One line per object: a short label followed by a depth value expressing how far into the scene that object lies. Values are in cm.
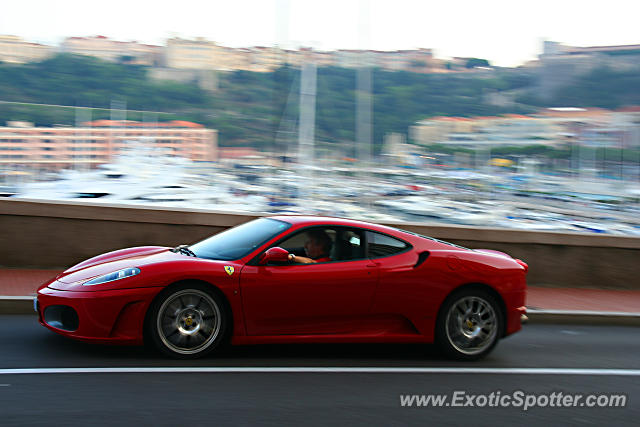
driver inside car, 631
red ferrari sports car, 561
